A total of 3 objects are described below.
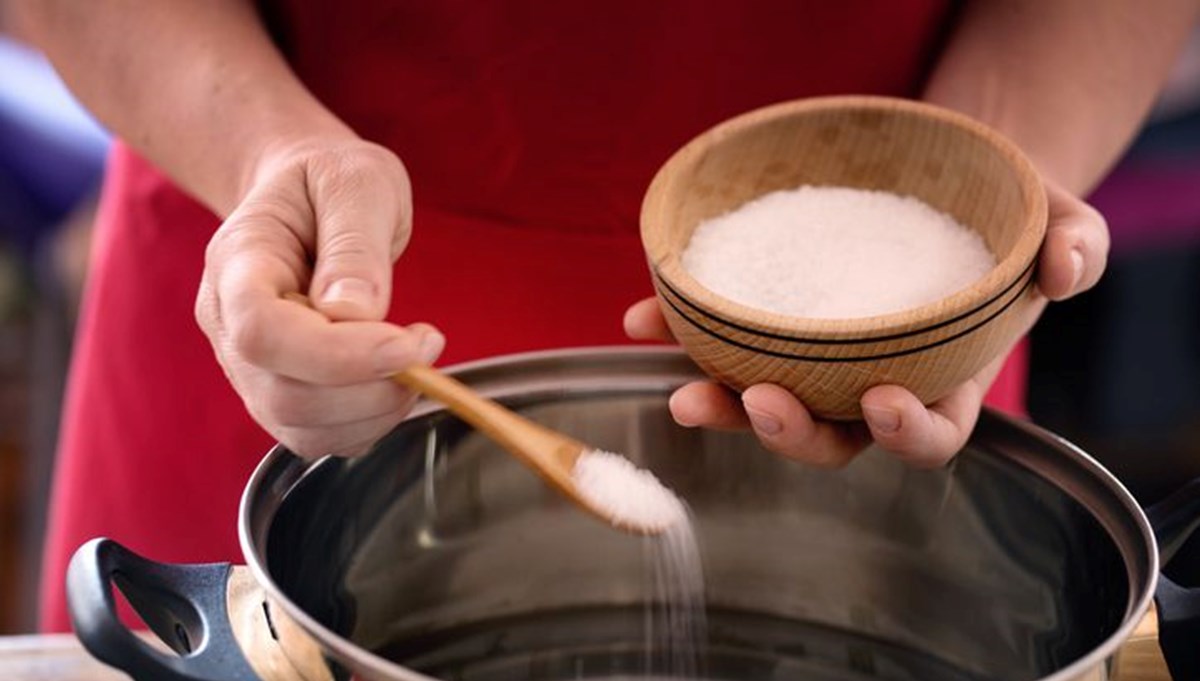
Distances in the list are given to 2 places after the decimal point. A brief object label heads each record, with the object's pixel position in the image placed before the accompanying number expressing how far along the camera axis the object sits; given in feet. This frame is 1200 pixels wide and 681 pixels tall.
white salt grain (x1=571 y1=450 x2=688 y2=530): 2.49
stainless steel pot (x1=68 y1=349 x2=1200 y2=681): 2.54
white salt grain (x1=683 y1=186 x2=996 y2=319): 2.52
